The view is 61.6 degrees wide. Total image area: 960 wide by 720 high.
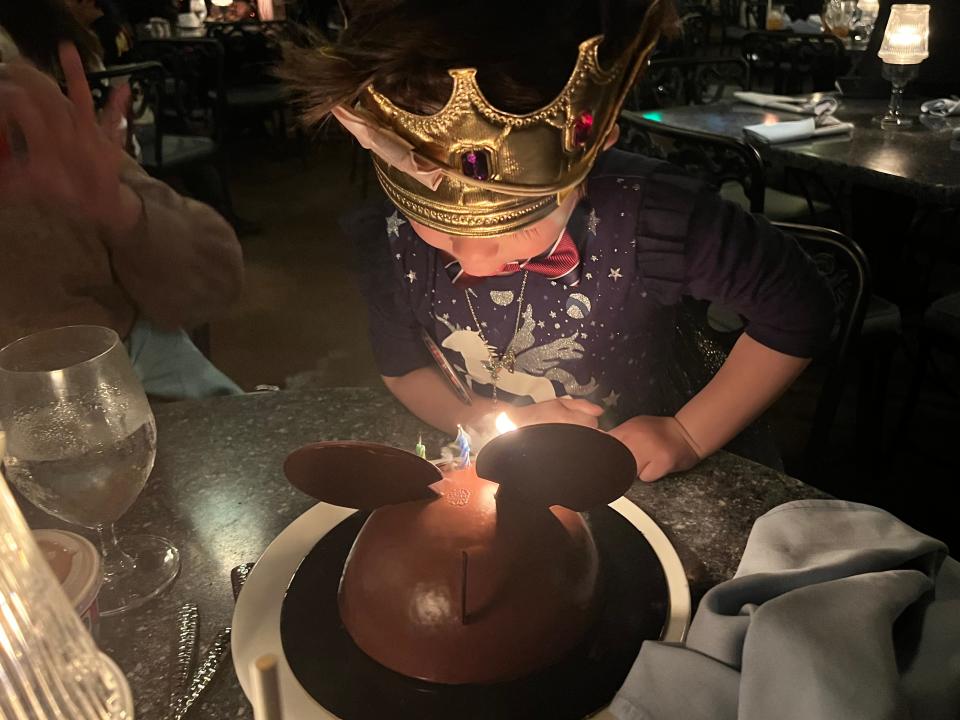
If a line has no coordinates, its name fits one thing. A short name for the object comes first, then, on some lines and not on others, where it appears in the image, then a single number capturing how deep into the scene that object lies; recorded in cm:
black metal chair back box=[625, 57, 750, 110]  320
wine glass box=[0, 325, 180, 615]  60
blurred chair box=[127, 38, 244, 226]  323
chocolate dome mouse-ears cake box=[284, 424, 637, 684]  50
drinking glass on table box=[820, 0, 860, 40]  400
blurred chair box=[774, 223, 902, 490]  122
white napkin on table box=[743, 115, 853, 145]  223
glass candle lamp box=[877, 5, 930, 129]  240
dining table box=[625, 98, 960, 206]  188
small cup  51
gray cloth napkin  44
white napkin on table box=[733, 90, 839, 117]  237
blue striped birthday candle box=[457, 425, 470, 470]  62
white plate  51
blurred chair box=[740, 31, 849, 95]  380
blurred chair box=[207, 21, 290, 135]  449
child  69
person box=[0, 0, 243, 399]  97
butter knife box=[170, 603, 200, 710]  55
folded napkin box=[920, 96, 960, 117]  242
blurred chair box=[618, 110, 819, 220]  188
